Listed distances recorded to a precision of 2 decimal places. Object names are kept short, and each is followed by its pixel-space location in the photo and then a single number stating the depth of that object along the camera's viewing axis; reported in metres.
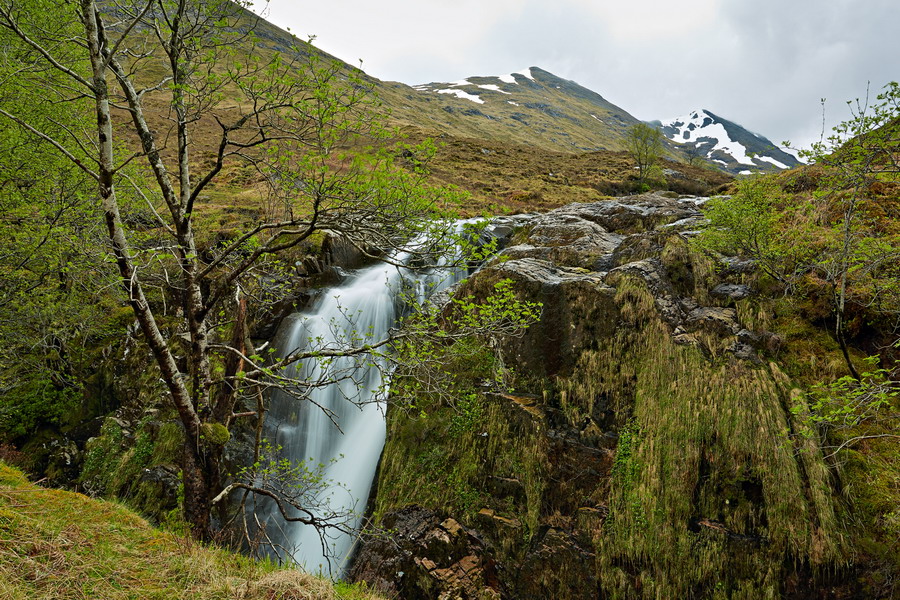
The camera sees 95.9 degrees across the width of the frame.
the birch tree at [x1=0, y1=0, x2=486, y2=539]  5.33
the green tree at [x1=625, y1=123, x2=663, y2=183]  45.38
